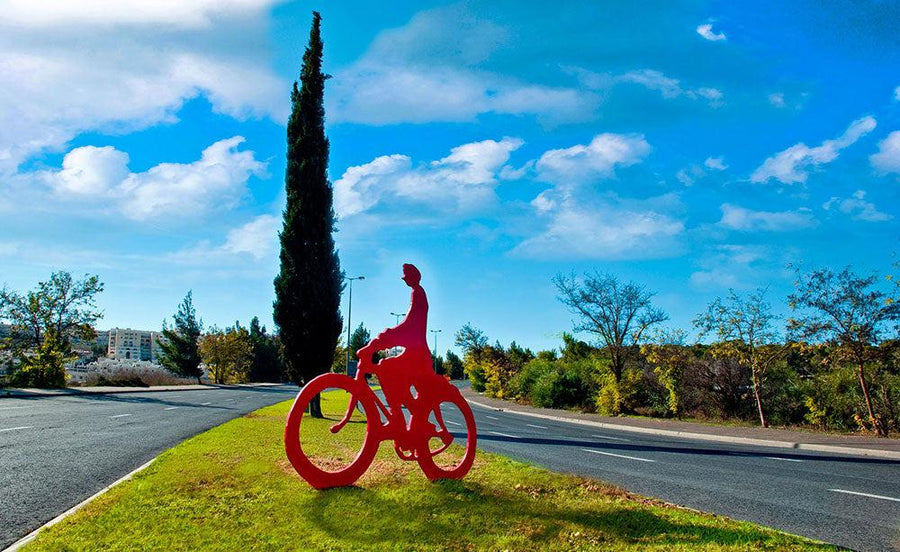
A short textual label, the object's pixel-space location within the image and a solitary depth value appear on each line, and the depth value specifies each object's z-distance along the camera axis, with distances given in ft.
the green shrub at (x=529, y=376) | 110.11
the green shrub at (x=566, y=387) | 95.20
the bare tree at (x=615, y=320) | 85.05
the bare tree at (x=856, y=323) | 55.21
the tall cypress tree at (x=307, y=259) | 55.83
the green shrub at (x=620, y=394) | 81.30
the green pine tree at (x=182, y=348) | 186.91
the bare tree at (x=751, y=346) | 65.57
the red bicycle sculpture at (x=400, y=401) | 22.06
